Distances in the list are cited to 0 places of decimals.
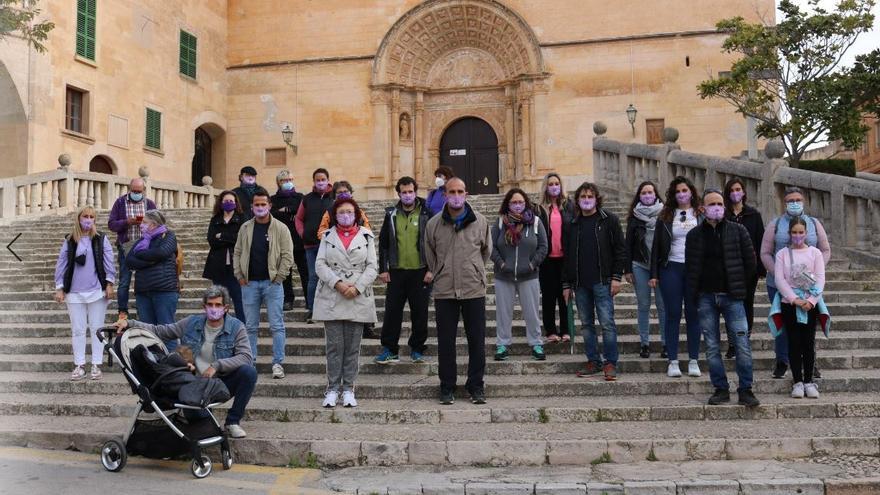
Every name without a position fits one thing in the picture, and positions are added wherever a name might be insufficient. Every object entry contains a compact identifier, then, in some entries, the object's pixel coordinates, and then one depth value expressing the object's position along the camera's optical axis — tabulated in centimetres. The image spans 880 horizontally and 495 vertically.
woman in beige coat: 702
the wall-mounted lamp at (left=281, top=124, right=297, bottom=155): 2548
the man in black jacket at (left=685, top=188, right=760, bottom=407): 682
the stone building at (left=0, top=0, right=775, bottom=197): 2295
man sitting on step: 634
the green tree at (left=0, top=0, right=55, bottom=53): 1717
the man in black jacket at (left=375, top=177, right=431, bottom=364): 815
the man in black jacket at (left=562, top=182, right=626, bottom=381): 775
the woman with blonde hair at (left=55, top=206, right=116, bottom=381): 833
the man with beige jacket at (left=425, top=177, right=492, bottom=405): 709
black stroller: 585
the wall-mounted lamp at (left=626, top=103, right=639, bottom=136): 2299
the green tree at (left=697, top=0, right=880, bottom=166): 1675
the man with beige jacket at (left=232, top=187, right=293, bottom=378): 809
